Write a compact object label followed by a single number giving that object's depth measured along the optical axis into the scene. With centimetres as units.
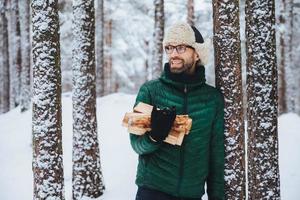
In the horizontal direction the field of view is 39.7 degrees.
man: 374
